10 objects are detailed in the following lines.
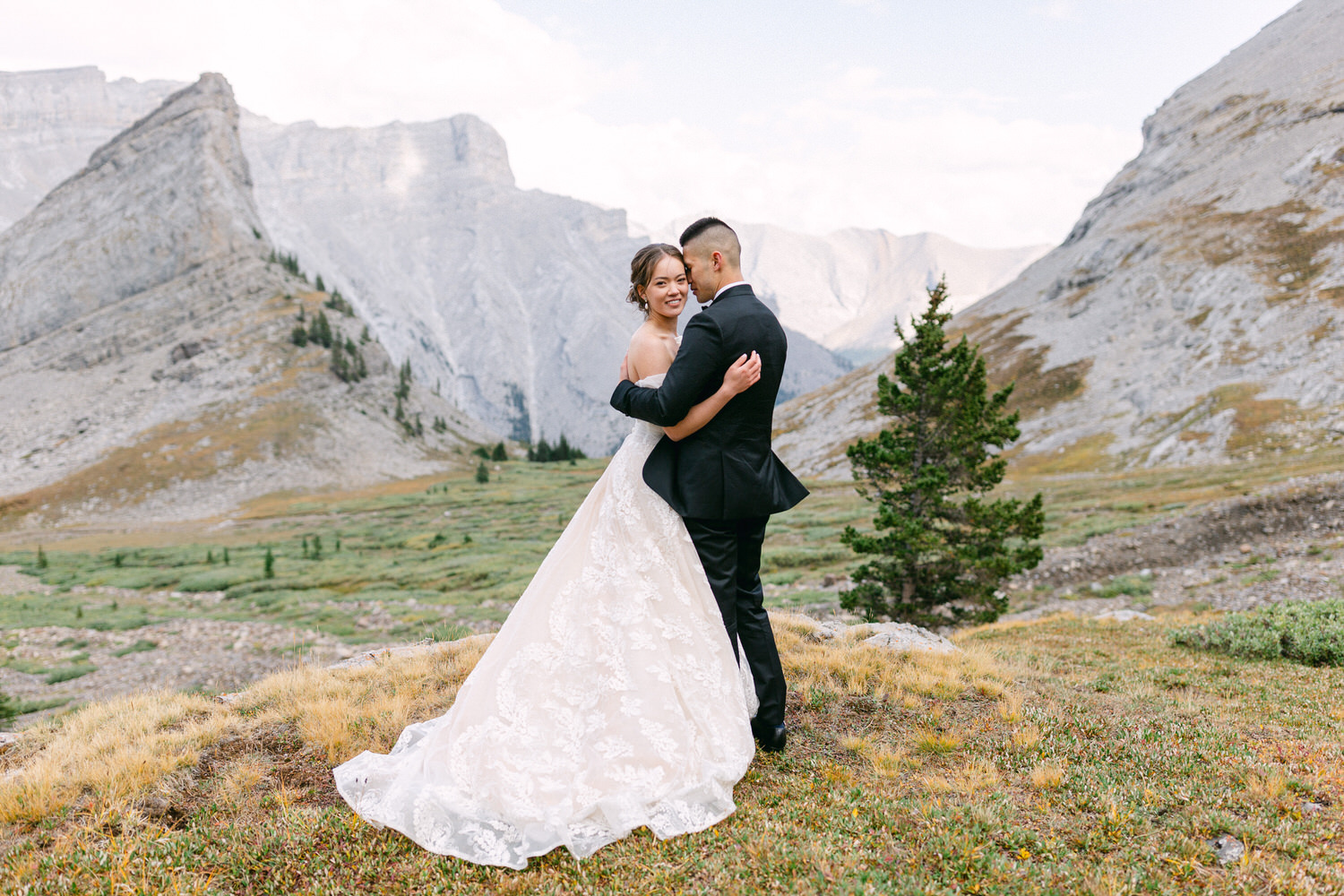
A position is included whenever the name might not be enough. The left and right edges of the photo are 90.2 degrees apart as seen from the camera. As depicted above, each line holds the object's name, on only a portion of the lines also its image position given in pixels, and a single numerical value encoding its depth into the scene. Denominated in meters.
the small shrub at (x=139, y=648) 21.97
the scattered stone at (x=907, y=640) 10.63
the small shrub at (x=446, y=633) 12.40
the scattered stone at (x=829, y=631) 11.45
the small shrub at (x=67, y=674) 19.30
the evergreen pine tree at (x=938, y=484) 17.28
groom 5.52
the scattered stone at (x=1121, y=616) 17.17
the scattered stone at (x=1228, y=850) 4.53
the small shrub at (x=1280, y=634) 11.16
